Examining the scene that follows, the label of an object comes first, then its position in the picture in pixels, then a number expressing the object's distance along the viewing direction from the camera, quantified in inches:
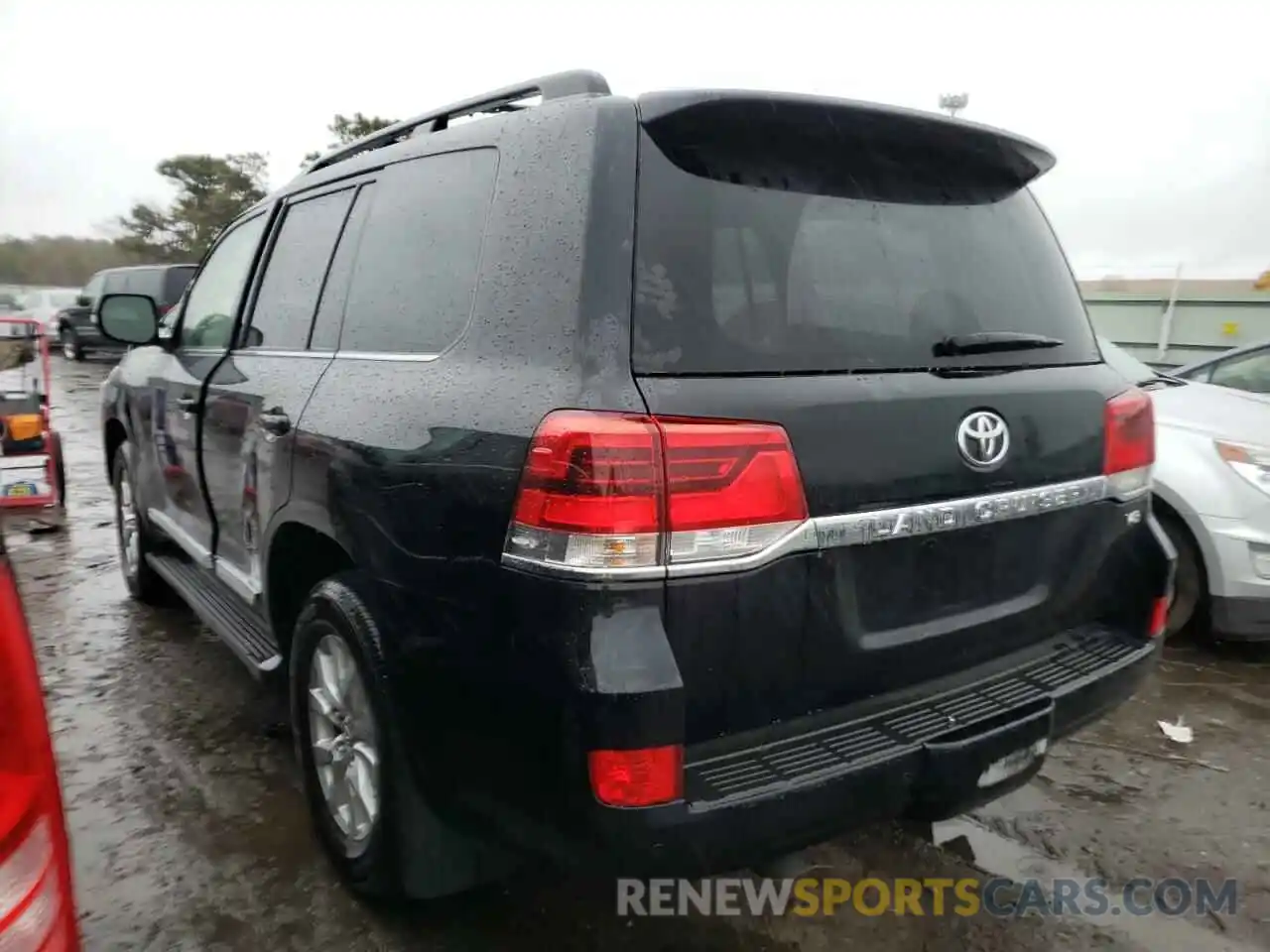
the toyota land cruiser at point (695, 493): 67.6
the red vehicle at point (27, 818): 49.3
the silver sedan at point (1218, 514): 158.2
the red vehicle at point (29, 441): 246.7
